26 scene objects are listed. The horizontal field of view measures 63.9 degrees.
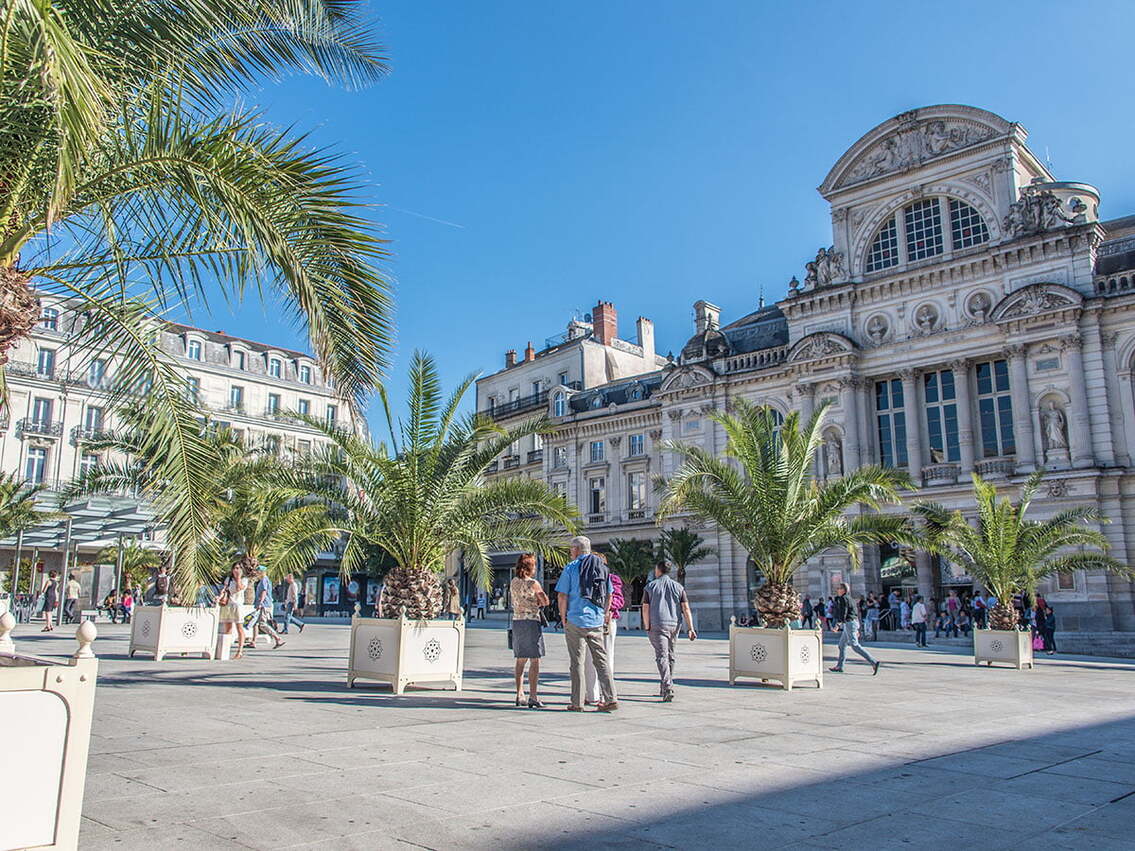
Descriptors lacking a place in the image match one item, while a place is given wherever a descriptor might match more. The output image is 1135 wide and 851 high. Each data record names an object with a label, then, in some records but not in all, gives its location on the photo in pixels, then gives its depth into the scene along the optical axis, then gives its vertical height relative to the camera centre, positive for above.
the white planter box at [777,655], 13.75 -0.87
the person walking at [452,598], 19.28 -0.02
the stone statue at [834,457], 38.19 +5.88
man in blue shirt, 10.10 -0.39
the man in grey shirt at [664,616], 11.62 -0.24
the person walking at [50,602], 26.04 -0.19
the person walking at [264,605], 19.66 -0.20
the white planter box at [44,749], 3.85 -0.65
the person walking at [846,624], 16.52 -0.47
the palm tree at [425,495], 12.52 +1.45
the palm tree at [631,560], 40.12 +1.63
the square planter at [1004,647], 19.61 -1.04
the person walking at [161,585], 17.06 +0.25
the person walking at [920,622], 27.80 -0.71
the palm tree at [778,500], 15.54 +1.74
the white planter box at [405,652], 11.59 -0.70
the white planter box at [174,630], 16.27 -0.61
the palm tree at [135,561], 44.47 +1.79
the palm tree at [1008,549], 20.92 +1.15
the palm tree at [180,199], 6.18 +2.92
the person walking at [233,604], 16.70 -0.14
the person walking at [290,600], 25.21 -0.10
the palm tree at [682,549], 39.22 +2.08
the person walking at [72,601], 30.08 -0.17
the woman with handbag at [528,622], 10.41 -0.28
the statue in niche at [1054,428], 32.34 +6.02
